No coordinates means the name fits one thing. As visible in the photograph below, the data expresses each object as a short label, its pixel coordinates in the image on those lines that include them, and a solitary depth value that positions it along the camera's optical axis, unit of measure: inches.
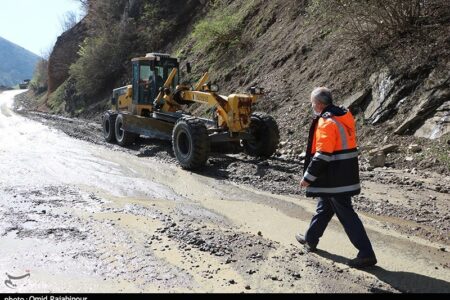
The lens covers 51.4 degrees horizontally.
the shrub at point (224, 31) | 722.2
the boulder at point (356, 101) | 444.5
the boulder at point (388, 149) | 375.6
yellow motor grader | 395.2
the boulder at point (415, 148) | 362.3
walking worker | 182.9
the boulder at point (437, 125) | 363.4
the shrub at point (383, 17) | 435.5
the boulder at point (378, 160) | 361.7
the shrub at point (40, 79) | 1991.9
